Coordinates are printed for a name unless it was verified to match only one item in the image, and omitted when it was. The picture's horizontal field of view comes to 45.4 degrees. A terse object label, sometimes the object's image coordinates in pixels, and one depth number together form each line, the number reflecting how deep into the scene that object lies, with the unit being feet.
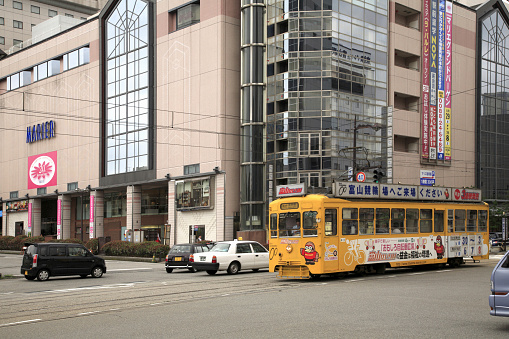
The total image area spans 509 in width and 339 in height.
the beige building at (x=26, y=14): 309.42
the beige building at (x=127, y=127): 172.04
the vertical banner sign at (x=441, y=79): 196.75
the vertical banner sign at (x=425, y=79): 192.03
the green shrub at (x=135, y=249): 142.31
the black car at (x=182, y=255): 96.94
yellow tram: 69.77
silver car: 31.96
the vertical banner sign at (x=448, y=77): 199.00
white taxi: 85.81
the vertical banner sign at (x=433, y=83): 194.31
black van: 83.20
